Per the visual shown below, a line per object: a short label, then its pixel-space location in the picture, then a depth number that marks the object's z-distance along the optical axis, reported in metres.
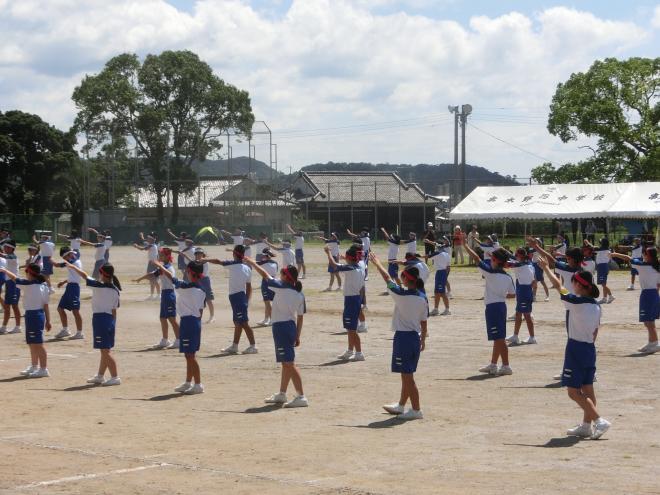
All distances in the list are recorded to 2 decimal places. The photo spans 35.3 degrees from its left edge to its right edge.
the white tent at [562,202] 43.88
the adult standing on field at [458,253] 47.09
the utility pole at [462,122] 55.38
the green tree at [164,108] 75.69
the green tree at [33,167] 79.12
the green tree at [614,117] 55.72
